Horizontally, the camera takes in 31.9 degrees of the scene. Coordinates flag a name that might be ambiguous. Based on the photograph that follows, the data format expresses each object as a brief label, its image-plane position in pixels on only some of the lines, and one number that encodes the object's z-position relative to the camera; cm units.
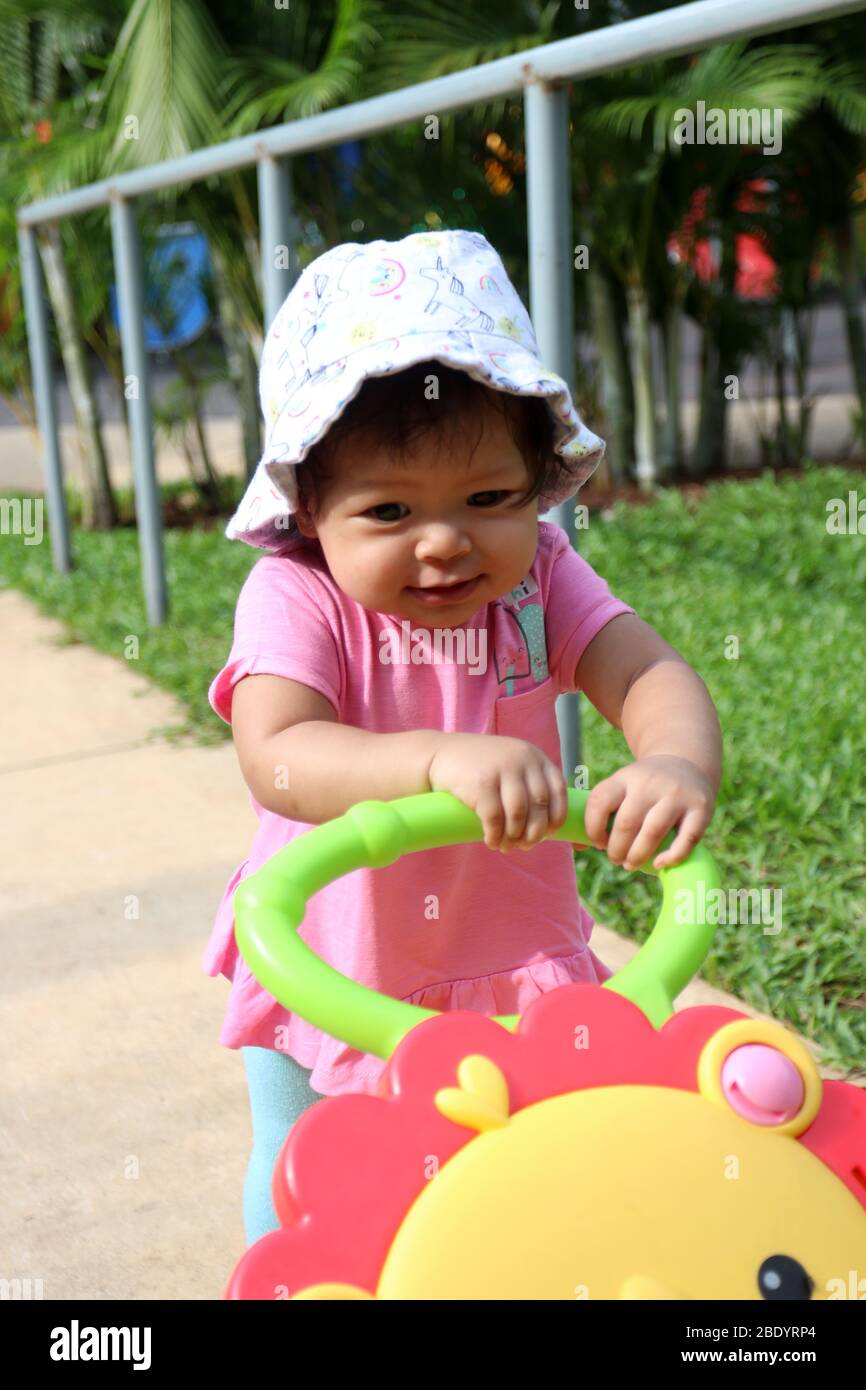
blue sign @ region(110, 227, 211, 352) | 824
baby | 140
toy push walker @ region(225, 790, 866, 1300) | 104
